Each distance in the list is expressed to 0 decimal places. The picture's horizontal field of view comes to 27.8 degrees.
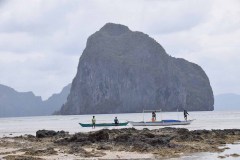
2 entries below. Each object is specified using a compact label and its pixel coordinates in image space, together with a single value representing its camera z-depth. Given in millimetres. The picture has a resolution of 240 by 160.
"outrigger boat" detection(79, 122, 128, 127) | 83375
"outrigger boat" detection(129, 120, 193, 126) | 82312
